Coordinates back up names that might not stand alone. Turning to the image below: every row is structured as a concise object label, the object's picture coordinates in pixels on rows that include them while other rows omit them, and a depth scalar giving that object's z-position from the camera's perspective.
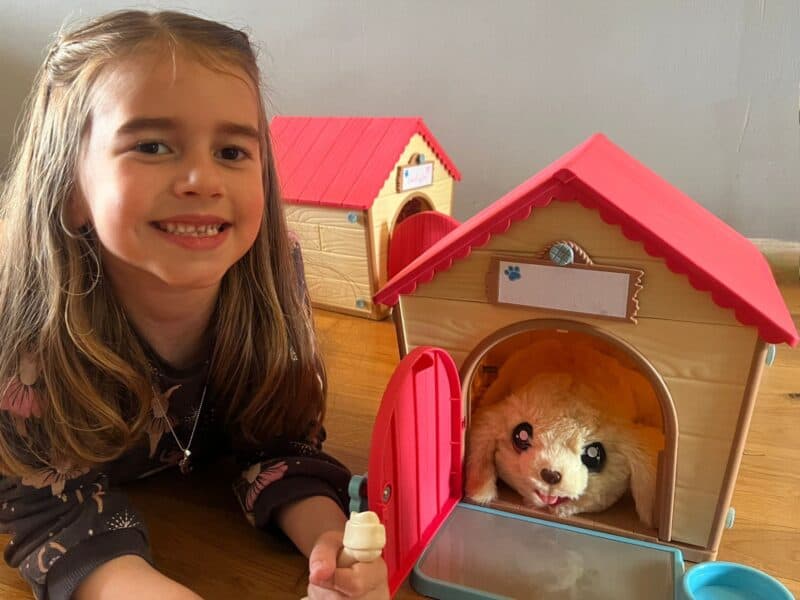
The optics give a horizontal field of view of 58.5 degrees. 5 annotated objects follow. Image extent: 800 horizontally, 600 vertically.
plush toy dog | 0.80
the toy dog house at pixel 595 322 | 0.68
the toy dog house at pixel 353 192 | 1.44
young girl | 0.66
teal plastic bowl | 0.70
